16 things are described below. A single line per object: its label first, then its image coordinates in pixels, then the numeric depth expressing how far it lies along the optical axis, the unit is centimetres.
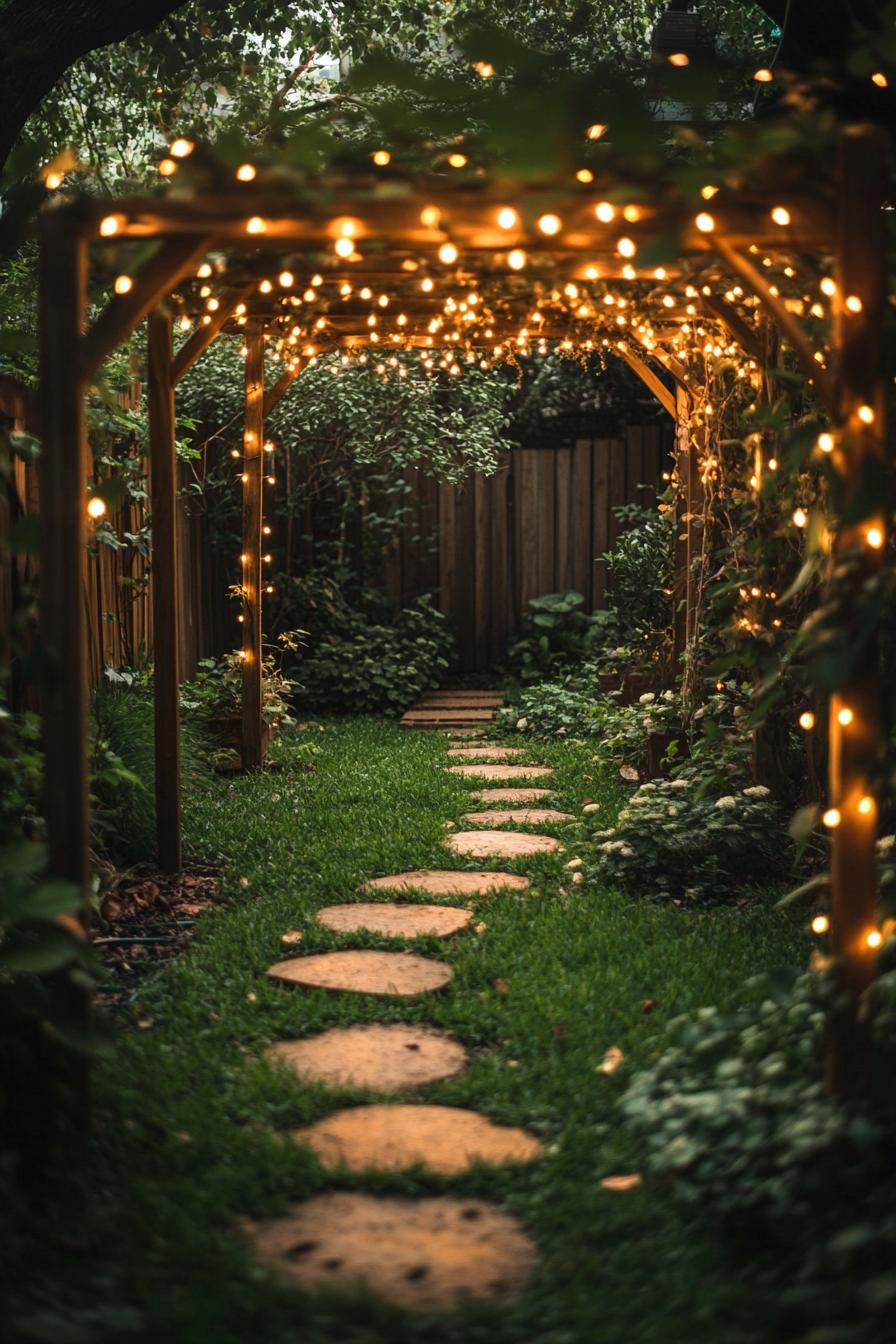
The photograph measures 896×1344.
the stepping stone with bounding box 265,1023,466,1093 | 317
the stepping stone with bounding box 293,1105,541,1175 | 271
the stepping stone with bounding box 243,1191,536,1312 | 222
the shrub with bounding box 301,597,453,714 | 938
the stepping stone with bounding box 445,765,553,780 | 695
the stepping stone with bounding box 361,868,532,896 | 477
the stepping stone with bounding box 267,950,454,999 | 379
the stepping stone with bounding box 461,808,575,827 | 587
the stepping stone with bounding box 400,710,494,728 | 882
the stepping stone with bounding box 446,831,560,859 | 532
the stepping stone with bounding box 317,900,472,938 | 430
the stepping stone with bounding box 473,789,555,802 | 638
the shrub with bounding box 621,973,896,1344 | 202
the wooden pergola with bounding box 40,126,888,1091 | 256
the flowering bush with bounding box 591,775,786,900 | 475
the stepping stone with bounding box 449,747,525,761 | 754
